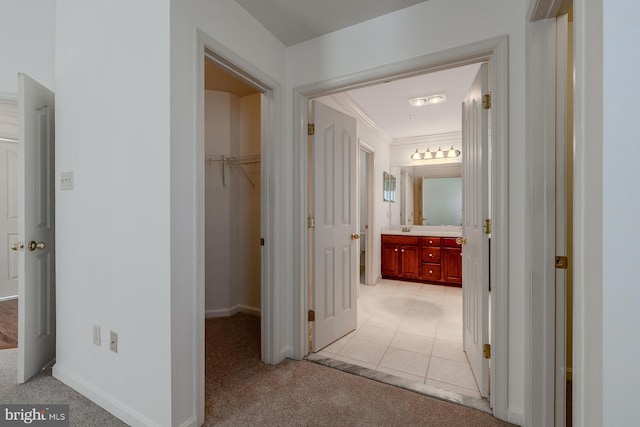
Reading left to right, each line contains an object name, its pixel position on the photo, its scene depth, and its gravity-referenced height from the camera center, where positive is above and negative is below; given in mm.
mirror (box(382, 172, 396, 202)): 5039 +415
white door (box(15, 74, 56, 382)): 1858 -132
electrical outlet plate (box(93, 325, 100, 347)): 1711 -736
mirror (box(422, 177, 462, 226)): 5016 +170
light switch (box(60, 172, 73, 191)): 1842 +188
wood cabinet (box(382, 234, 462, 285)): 4508 -781
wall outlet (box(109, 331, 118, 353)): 1628 -738
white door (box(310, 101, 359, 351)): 2428 -131
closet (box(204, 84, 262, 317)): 3295 +86
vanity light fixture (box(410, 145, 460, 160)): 4902 +974
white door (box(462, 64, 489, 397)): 1817 -128
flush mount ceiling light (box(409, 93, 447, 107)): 3370 +1310
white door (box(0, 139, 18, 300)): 3605 -99
